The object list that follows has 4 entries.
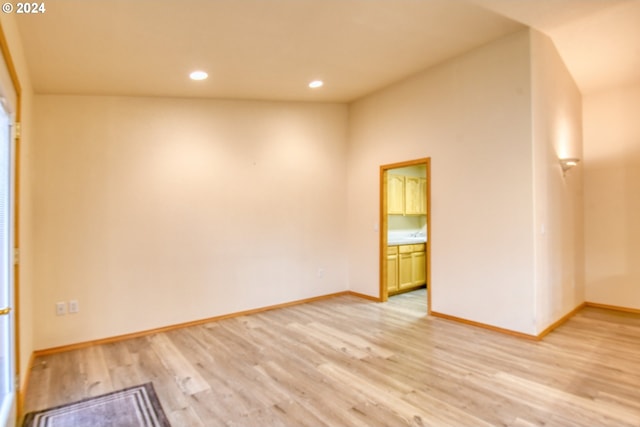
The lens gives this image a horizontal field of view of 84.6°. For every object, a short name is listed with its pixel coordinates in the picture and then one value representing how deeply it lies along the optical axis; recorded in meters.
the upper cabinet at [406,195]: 5.80
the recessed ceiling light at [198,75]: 3.54
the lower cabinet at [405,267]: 5.48
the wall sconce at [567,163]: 4.23
